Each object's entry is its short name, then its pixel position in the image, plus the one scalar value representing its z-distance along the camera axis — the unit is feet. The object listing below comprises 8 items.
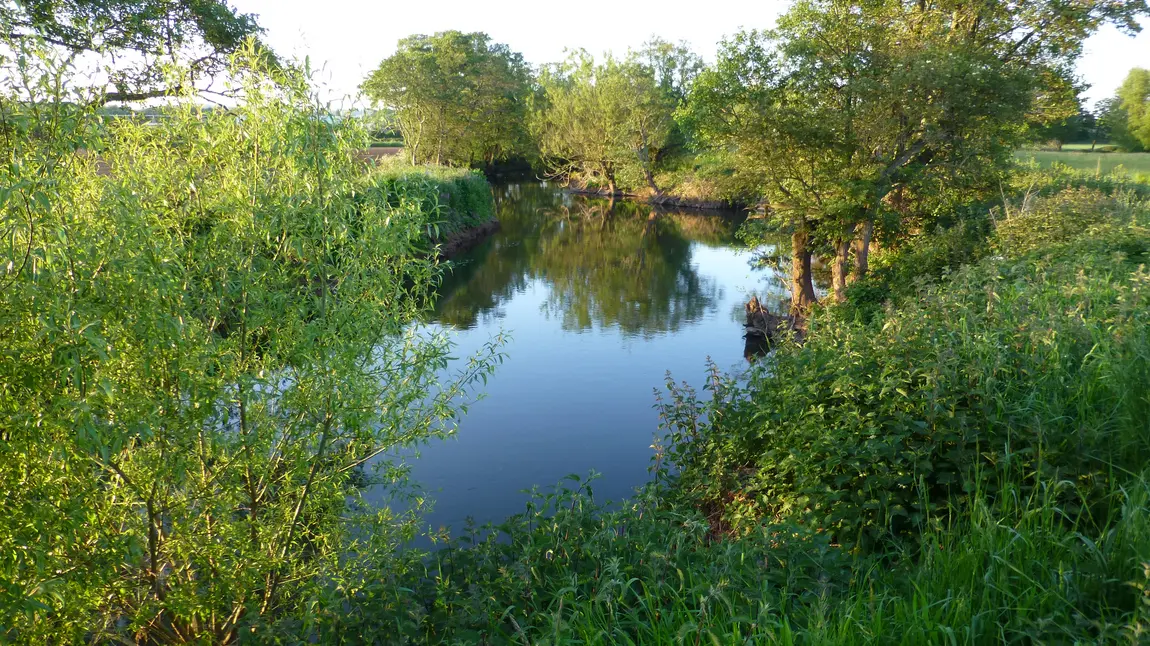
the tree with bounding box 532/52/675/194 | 169.48
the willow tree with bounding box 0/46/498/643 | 12.42
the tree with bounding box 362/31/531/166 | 170.71
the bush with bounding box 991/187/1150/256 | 38.63
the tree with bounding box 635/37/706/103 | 191.83
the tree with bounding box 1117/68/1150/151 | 218.79
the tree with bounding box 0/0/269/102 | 48.96
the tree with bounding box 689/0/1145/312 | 53.98
